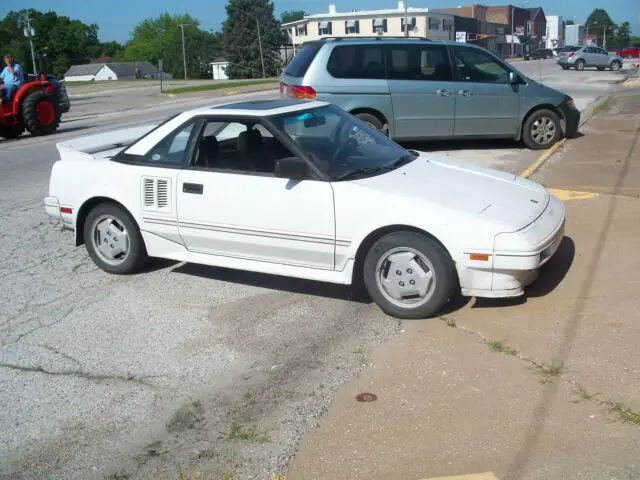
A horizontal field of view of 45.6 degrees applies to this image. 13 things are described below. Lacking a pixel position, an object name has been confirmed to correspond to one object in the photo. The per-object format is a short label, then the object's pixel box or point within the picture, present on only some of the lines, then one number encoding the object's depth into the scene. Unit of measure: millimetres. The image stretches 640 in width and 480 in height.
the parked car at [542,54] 78688
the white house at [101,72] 118569
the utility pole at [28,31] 49938
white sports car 5020
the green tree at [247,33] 93438
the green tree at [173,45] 132500
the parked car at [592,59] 51100
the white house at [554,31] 124812
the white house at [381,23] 83812
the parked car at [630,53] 78812
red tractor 18172
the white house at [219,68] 103031
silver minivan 11562
